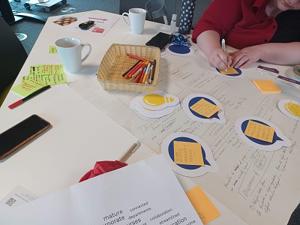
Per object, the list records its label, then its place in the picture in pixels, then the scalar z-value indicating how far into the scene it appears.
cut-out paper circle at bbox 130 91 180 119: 0.65
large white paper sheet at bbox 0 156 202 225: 0.42
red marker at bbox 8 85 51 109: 0.63
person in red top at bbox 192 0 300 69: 0.88
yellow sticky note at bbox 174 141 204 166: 0.54
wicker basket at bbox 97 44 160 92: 0.70
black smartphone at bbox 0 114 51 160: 0.53
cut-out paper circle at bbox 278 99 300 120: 0.68
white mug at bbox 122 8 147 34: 0.98
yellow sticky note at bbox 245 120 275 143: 0.61
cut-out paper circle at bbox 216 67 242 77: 0.84
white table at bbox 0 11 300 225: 0.55
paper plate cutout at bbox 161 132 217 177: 0.52
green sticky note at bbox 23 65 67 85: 0.72
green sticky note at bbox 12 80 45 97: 0.67
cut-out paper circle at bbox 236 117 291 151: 0.59
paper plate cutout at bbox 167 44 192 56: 0.93
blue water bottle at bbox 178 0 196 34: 1.00
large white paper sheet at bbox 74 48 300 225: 0.48
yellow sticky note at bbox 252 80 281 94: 0.77
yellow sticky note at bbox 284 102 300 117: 0.69
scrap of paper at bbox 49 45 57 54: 0.86
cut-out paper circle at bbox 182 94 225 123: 0.65
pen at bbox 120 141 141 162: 0.54
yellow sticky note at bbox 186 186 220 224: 0.45
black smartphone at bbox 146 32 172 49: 0.95
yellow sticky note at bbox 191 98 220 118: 0.66
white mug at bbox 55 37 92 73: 0.73
